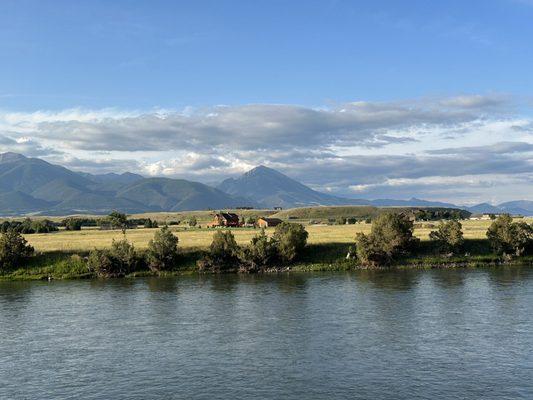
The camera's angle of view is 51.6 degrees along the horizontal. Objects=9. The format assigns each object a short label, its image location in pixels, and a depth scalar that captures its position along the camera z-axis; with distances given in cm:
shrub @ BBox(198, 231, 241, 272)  10462
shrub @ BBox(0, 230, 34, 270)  10388
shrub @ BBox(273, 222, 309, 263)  10669
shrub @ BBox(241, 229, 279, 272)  10456
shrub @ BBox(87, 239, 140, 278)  10150
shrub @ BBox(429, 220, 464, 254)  11100
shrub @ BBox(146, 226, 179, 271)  10312
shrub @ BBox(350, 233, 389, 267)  10482
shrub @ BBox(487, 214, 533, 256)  11044
